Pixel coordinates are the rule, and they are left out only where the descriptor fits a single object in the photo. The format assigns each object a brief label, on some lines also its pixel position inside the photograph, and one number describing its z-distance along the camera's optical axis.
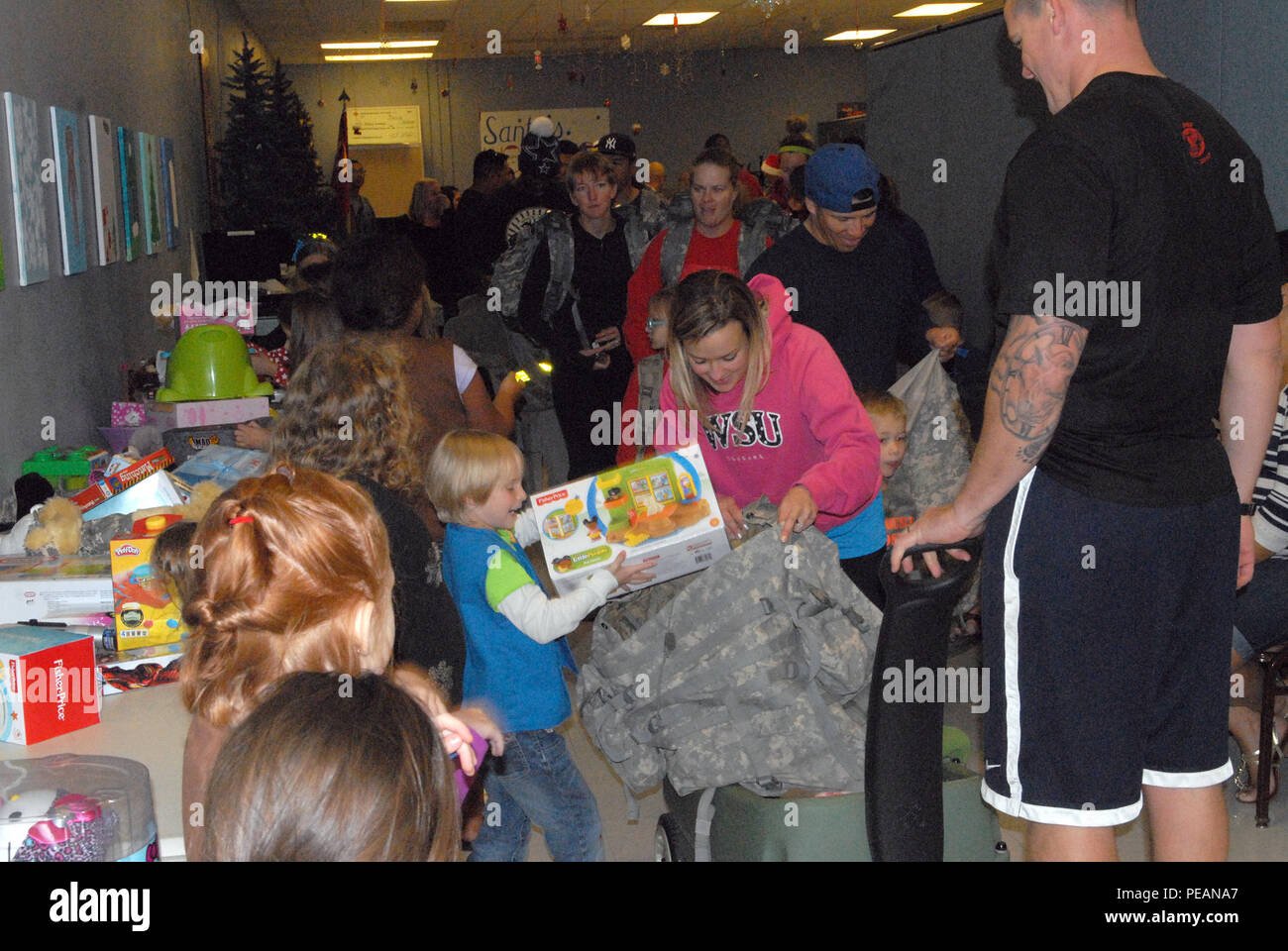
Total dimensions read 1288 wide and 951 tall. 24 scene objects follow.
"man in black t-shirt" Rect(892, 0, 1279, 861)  1.68
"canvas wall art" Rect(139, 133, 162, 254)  5.43
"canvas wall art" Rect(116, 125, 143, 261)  4.88
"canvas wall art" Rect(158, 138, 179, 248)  6.12
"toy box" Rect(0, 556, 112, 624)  2.31
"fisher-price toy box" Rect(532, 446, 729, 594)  2.40
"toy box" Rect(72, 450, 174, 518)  2.73
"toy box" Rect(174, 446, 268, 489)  2.94
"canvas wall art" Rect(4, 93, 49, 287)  3.08
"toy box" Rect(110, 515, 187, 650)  2.22
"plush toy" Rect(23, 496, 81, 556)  2.50
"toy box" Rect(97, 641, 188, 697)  2.18
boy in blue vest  2.42
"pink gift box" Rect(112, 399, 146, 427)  3.73
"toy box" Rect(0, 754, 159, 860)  1.43
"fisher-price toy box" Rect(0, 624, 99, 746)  1.90
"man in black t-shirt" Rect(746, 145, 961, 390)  3.47
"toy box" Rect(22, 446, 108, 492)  3.08
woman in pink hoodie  2.71
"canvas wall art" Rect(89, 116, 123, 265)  4.27
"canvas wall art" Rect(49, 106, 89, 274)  3.64
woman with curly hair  2.20
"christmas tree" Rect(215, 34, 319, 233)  7.75
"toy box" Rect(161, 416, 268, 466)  3.41
